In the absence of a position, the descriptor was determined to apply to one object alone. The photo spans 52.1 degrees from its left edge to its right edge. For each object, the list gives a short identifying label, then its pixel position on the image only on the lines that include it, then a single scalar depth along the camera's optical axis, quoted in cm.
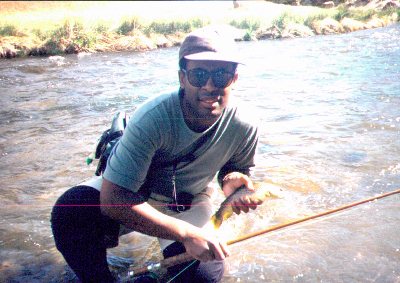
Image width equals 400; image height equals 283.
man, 210
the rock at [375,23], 2440
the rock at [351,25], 2319
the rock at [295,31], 2102
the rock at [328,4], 3666
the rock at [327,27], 2230
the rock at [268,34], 2106
